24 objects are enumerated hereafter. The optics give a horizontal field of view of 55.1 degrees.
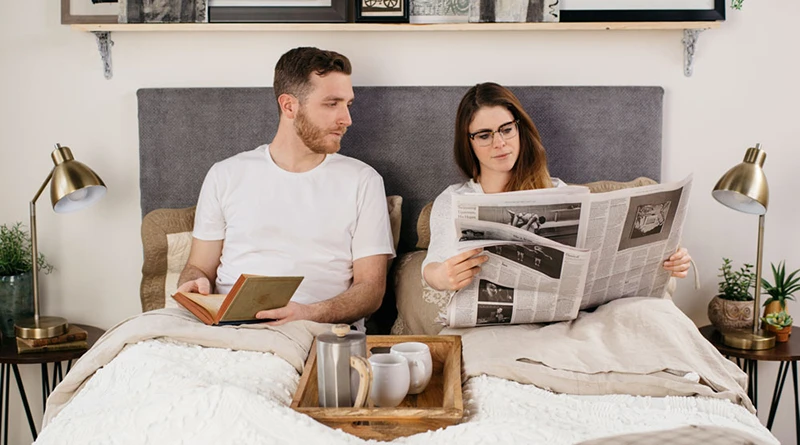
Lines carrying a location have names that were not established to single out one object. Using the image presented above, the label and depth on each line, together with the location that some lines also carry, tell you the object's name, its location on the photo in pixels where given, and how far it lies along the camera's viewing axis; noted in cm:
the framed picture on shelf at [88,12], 240
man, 221
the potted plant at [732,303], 230
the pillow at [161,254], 231
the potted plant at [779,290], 232
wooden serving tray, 138
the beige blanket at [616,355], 159
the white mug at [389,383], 149
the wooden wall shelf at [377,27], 237
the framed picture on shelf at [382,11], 237
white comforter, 130
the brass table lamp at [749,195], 214
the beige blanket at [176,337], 172
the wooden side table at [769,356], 215
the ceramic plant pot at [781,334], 226
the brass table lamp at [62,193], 222
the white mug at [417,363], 158
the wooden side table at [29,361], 216
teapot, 140
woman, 207
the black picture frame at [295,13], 239
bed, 134
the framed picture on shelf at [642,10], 240
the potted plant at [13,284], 237
